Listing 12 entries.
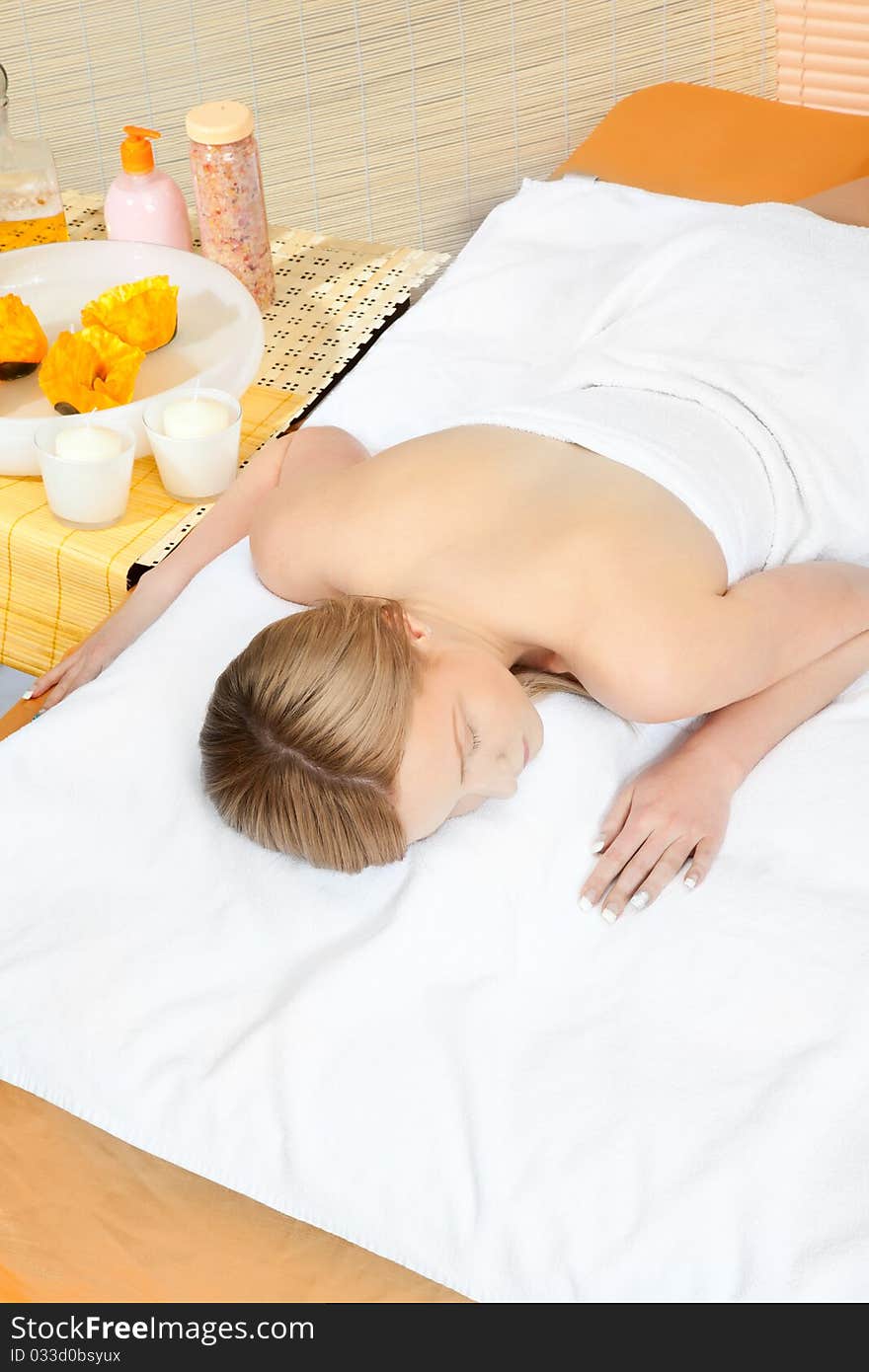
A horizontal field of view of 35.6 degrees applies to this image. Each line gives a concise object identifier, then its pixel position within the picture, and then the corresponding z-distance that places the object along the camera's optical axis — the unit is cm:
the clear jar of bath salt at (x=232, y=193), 177
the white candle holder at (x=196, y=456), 158
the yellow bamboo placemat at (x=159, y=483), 158
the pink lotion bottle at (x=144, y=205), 190
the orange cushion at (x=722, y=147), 204
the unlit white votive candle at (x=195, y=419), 158
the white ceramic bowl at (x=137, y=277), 167
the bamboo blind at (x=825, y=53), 253
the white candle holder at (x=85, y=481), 152
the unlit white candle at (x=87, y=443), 153
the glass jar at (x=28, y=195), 194
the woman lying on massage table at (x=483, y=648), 111
